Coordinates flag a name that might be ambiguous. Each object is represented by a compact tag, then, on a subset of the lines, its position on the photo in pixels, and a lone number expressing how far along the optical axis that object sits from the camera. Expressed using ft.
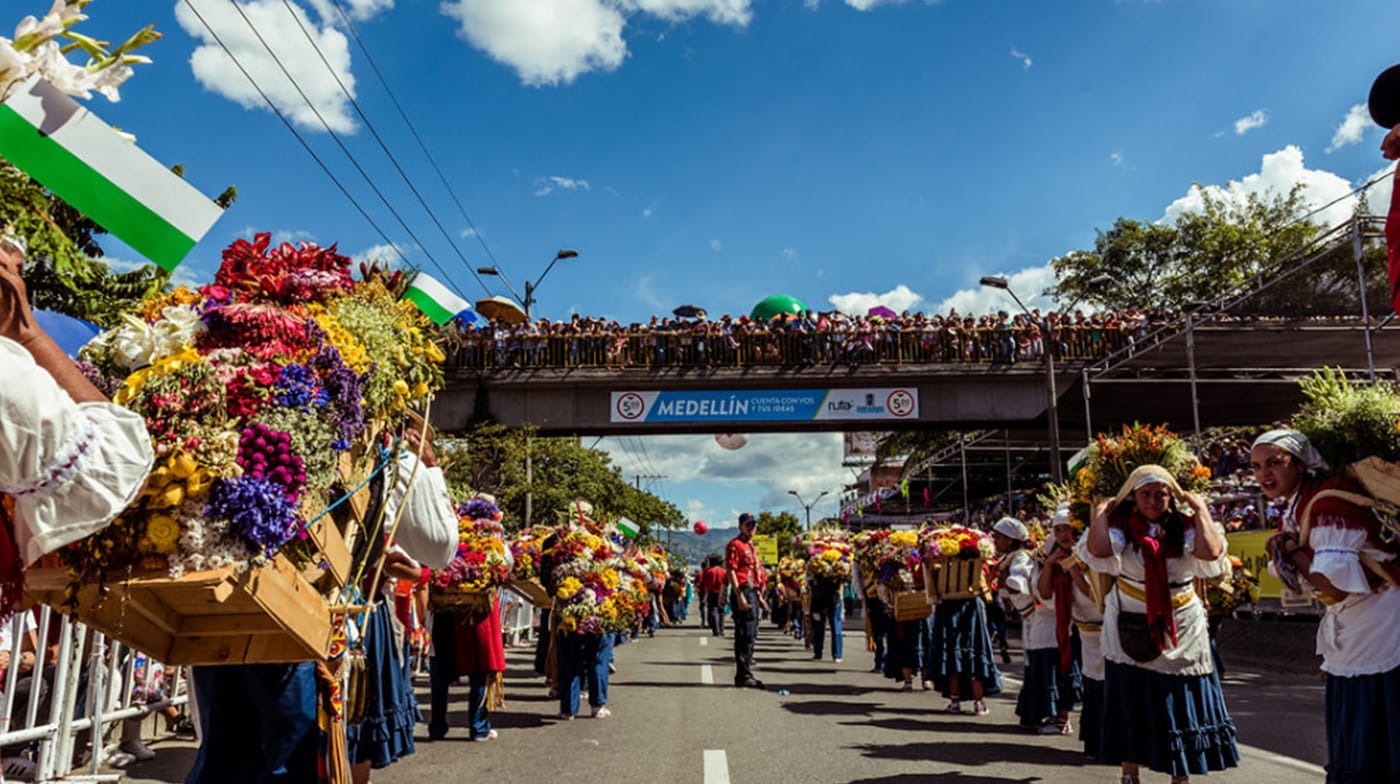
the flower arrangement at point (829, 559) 57.93
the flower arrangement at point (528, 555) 36.50
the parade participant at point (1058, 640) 26.68
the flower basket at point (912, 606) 40.11
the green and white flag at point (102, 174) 8.42
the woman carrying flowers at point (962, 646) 33.65
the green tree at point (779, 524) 260.31
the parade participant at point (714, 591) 80.19
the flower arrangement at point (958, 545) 35.60
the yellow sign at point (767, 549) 99.60
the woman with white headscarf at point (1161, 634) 19.11
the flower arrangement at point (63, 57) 7.13
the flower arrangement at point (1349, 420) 15.62
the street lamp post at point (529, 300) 86.99
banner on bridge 93.61
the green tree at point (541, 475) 87.51
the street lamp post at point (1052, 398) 79.25
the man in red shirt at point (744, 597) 41.73
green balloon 103.76
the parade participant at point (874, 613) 51.44
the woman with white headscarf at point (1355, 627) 14.69
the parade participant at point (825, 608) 58.49
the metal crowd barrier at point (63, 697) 19.42
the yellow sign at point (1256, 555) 48.96
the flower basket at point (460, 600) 28.84
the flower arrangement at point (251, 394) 9.23
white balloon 101.69
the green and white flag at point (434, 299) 14.43
